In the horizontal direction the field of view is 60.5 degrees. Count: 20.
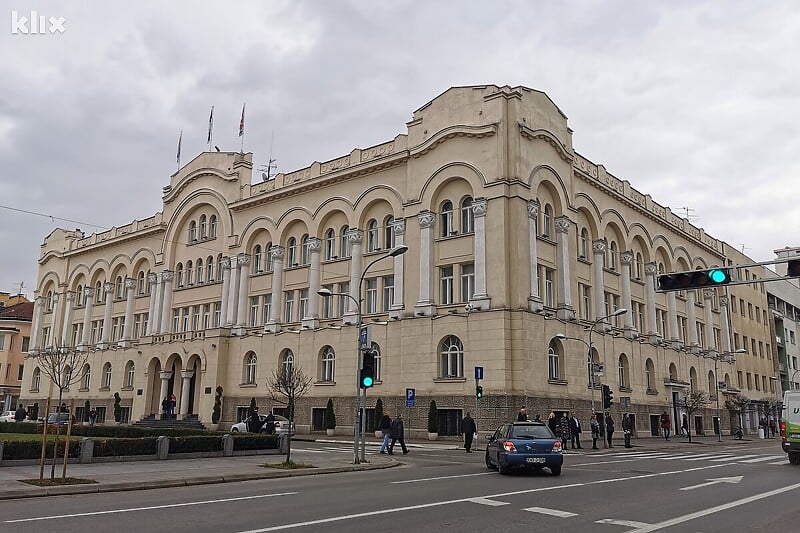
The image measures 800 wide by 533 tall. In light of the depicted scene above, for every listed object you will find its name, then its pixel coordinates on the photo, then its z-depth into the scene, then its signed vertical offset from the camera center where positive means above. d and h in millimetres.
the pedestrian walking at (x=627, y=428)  34219 -651
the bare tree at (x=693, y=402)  47250 +976
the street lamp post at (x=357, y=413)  22266 -121
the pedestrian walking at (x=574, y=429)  32056 -697
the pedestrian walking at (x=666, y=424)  42341 -515
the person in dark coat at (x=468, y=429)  29391 -733
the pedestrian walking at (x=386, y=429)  26828 -748
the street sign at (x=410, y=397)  34300 +676
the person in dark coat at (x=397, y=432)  26886 -828
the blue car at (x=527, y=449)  18141 -935
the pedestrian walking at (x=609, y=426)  33531 -579
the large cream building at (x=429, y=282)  36688 +8363
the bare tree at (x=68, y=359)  60075 +4037
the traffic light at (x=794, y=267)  16656 +3609
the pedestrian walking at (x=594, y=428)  32719 -659
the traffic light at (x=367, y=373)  21875 +1166
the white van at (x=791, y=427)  22359 -289
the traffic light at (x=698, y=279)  18281 +3670
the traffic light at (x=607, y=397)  33094 +835
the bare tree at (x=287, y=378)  39569 +1692
